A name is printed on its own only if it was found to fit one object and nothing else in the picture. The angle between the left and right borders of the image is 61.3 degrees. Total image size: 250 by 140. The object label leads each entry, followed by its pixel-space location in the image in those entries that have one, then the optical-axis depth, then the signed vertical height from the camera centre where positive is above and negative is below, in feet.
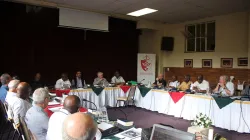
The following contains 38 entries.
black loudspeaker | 30.63 +3.86
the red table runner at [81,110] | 9.87 -1.99
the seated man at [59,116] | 6.21 -1.41
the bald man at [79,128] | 3.16 -0.89
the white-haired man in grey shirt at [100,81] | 22.41 -1.21
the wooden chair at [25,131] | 6.30 -1.88
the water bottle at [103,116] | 8.56 -1.89
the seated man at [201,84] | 19.84 -1.29
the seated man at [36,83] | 19.89 -1.33
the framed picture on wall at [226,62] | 24.49 +1.00
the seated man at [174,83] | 22.91 -1.38
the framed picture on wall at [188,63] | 28.40 +1.04
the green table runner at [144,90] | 20.88 -2.02
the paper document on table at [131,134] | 6.73 -2.12
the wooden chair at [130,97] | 20.68 -2.66
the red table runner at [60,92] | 16.85 -1.85
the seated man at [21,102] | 9.16 -1.45
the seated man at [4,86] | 12.92 -1.08
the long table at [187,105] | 14.33 -2.93
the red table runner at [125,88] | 22.15 -1.90
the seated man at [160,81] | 22.90 -1.24
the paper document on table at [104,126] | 7.58 -2.08
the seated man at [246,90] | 17.97 -1.68
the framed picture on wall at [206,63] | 26.35 +0.99
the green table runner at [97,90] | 20.02 -1.94
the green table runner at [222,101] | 14.78 -2.13
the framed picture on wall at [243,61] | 23.08 +1.12
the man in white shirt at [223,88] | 16.93 -1.44
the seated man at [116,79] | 26.35 -1.14
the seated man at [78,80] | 23.07 -1.15
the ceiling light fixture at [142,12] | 24.04 +6.91
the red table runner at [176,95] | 17.87 -2.16
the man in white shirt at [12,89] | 10.97 -1.07
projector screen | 23.77 +5.99
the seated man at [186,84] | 20.92 -1.35
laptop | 5.03 -1.58
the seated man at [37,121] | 7.02 -1.73
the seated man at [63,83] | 19.01 -1.32
